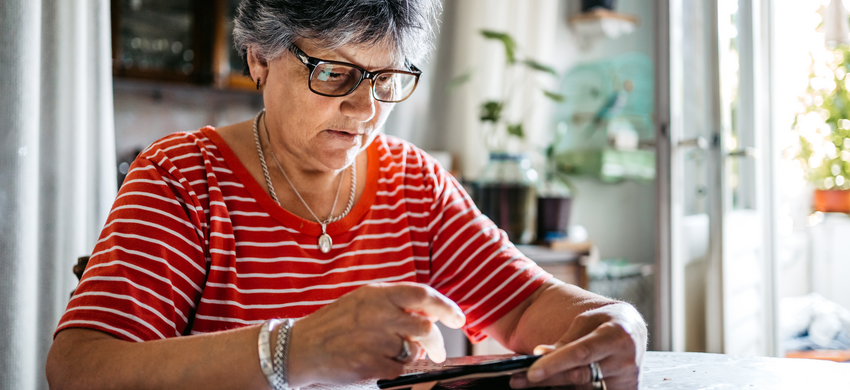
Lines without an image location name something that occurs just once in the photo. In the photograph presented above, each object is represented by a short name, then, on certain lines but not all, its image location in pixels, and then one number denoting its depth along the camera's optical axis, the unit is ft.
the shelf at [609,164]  10.34
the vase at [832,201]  12.35
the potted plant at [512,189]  7.57
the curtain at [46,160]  3.34
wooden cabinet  9.27
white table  2.67
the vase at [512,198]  7.55
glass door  6.95
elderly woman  2.11
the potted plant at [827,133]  12.25
